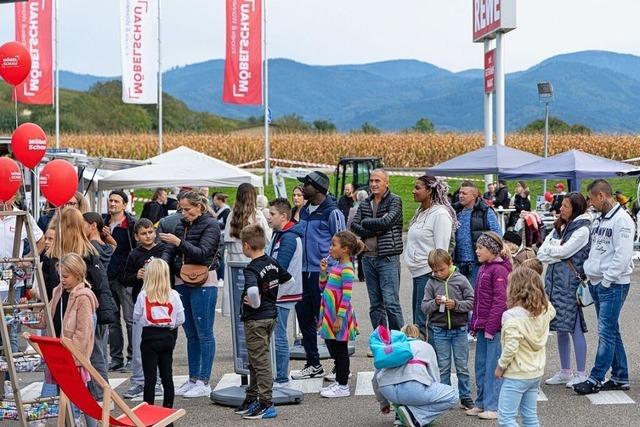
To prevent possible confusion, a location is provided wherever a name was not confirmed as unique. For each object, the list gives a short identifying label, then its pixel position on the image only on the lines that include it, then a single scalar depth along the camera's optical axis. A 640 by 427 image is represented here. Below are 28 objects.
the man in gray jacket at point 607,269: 9.84
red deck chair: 7.47
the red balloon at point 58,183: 9.34
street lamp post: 34.91
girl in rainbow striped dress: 10.02
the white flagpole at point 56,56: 35.15
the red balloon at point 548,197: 30.81
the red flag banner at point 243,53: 35.53
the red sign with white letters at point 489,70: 30.68
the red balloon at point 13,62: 9.53
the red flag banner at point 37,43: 33.22
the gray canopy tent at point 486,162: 19.08
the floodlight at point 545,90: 35.00
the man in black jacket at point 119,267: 11.93
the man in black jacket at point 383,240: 11.23
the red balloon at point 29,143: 9.41
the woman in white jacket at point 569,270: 10.31
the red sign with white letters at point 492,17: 29.30
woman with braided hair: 10.81
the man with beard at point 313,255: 11.21
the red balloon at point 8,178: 8.85
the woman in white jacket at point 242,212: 10.92
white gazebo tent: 16.19
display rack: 8.36
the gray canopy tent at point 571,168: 17.89
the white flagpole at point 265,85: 37.41
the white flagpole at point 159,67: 36.00
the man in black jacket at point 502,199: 28.86
